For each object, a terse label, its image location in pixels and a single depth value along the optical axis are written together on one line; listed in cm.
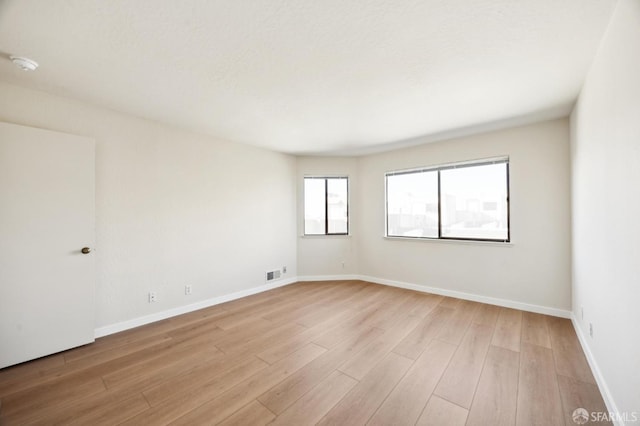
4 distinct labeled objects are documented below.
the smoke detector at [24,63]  186
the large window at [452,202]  354
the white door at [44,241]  214
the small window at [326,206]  501
